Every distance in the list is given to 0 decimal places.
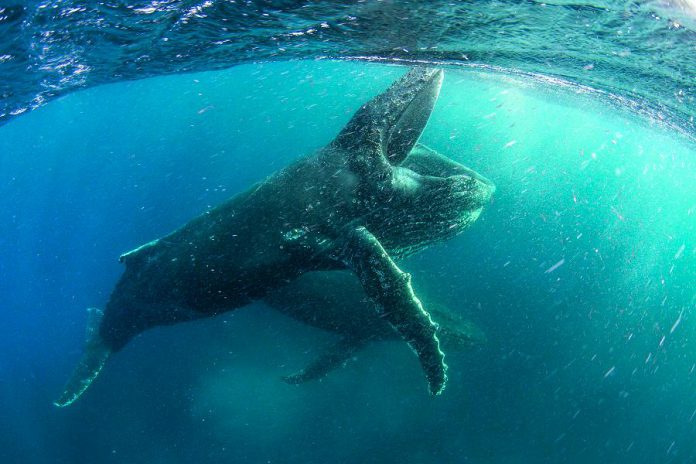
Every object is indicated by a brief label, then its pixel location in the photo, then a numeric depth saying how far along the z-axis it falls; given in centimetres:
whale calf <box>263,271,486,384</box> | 1102
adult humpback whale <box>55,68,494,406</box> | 666
